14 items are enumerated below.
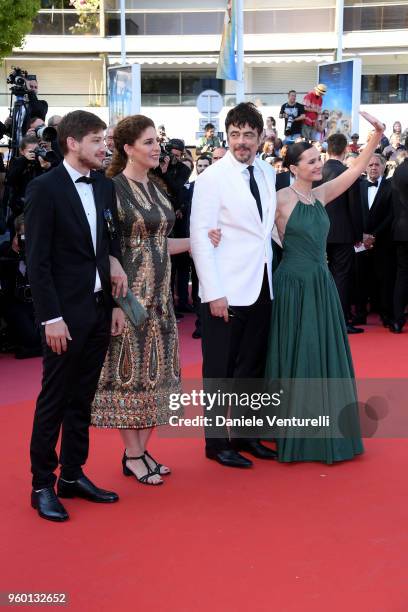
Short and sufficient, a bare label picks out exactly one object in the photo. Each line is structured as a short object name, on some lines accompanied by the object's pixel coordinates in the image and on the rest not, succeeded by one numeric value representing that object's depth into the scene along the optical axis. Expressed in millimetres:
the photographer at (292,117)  13703
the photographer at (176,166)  8133
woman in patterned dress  4148
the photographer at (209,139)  14797
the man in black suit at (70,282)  3635
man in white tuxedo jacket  4414
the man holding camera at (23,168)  7152
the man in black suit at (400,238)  8206
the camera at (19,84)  8203
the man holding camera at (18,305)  7348
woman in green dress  4664
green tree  17109
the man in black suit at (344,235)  8289
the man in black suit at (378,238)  8703
